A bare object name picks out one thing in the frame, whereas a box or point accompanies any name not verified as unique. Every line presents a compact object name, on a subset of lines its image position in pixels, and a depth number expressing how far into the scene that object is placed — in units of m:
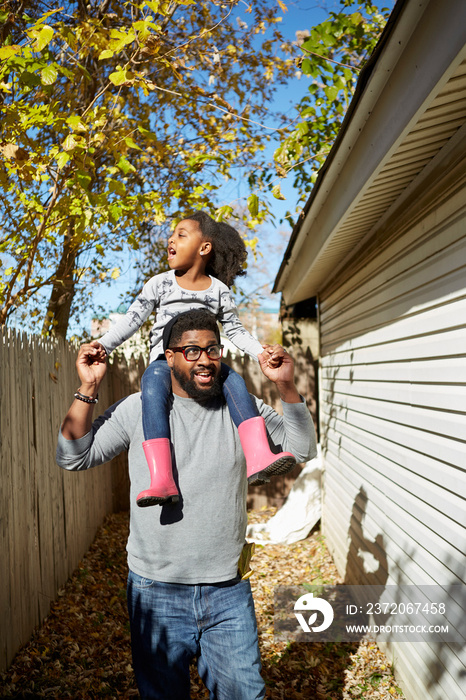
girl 2.35
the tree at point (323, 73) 5.03
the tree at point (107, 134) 4.03
